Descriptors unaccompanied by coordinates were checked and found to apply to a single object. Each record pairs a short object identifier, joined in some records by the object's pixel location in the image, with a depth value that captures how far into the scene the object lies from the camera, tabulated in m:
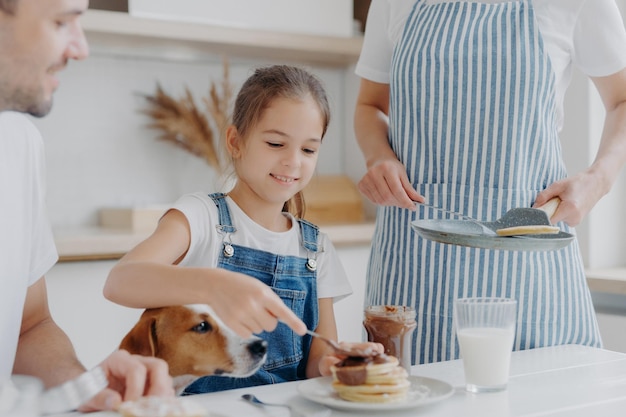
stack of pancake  1.01
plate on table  0.99
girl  1.40
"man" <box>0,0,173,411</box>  0.91
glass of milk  1.11
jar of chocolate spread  1.18
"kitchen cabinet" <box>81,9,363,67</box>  2.55
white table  1.02
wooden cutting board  3.03
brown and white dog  1.19
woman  1.49
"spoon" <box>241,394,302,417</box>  0.99
